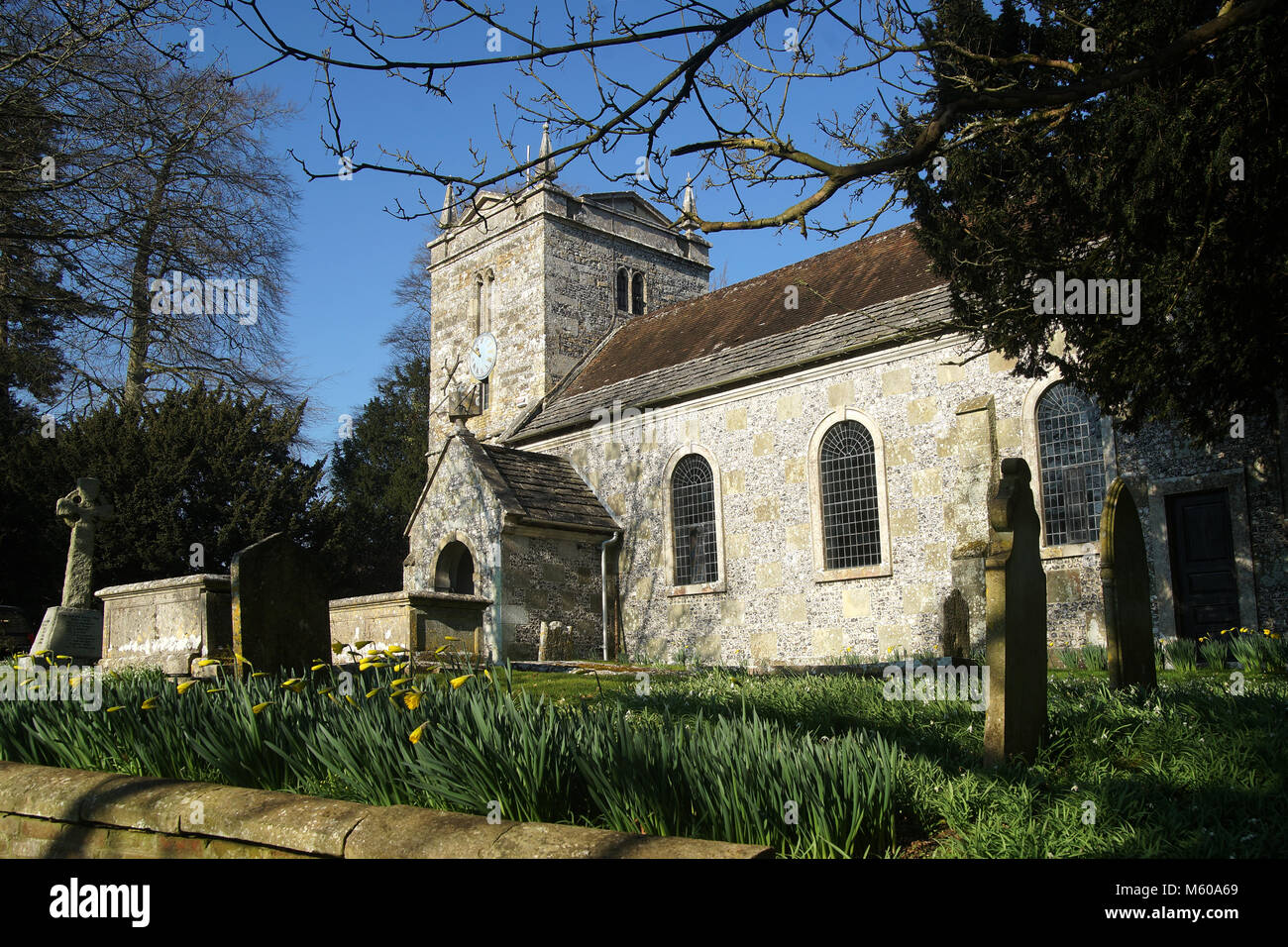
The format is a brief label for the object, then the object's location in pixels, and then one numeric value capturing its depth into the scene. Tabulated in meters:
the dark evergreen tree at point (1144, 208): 8.02
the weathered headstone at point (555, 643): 17.19
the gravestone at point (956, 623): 11.44
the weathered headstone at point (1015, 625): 4.95
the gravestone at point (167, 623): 9.98
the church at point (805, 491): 12.70
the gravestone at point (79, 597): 12.52
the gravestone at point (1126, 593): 6.95
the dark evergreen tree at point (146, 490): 20.91
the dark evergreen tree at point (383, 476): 31.75
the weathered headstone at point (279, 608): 7.14
